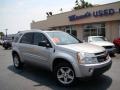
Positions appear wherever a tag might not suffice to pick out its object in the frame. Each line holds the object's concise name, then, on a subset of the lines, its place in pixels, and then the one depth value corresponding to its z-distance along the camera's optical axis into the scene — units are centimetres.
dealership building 1072
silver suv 295
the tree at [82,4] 2350
